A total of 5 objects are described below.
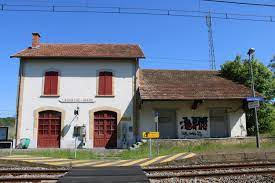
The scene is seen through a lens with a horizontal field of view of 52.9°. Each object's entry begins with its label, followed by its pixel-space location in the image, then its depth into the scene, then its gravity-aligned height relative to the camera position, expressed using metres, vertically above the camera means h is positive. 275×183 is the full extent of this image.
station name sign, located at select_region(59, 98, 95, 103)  20.66 +1.86
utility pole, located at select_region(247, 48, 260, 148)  15.93 +4.26
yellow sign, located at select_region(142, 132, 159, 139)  13.55 -0.49
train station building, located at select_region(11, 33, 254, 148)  20.34 +1.59
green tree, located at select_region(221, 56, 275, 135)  22.89 +3.77
